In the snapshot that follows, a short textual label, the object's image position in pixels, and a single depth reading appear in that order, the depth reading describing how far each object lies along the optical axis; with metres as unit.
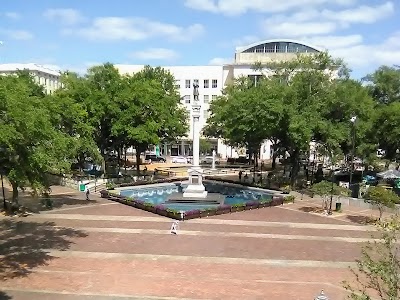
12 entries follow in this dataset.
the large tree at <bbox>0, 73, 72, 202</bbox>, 17.30
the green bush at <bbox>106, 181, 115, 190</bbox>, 39.16
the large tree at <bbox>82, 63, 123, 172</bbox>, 41.25
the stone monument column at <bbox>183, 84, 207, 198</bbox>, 36.41
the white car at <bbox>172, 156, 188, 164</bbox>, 70.88
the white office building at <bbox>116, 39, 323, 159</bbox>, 78.12
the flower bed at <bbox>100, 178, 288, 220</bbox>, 28.53
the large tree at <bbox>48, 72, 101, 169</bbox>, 34.84
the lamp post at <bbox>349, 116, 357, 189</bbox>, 35.54
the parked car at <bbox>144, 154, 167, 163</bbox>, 72.31
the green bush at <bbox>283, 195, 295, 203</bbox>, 35.18
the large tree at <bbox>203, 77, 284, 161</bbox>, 38.06
